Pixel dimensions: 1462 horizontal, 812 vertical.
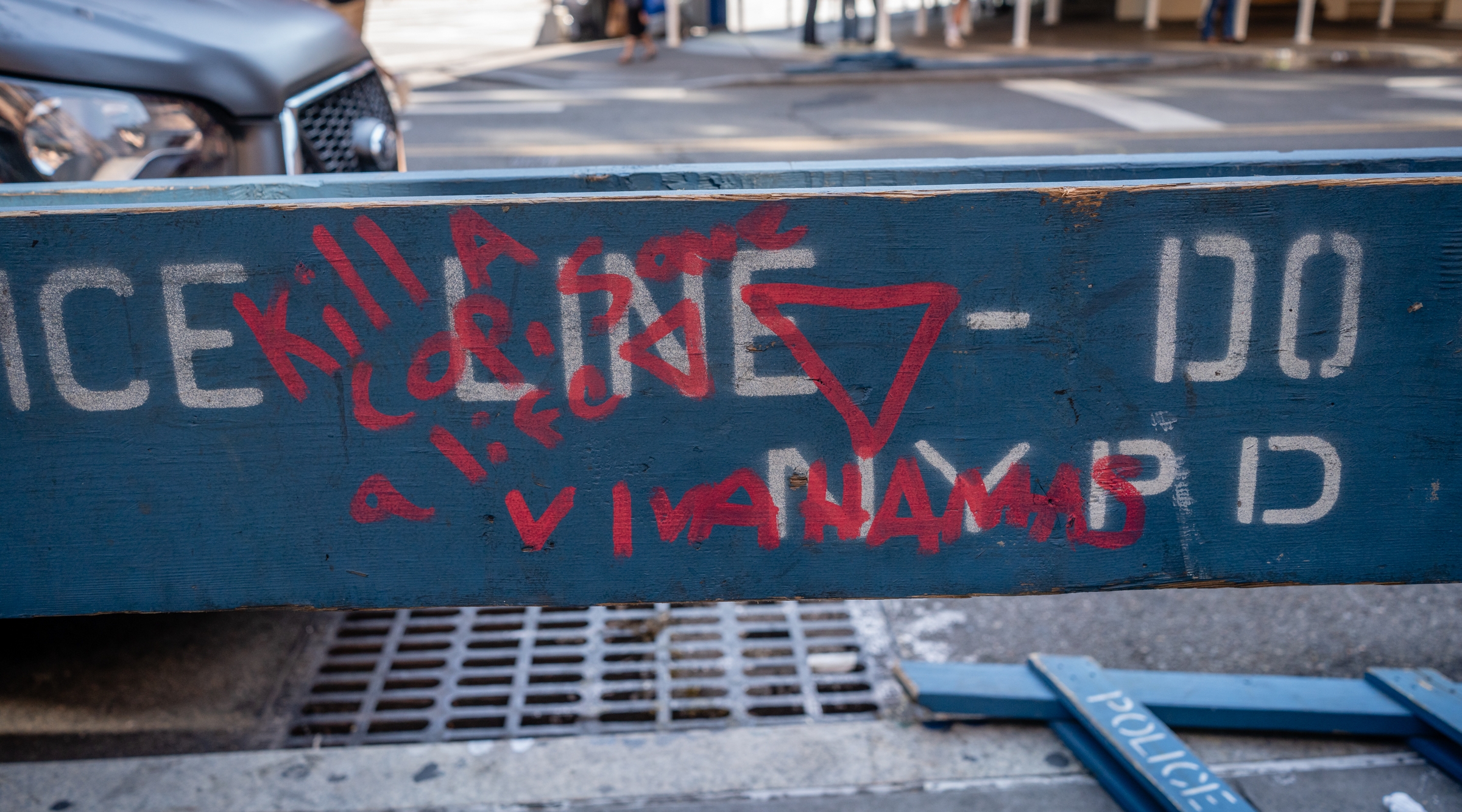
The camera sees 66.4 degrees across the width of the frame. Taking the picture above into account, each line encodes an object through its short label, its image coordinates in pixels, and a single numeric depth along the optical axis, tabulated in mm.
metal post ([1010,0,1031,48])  14383
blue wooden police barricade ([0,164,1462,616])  1619
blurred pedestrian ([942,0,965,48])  14938
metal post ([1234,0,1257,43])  14445
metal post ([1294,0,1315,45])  14352
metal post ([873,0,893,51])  14523
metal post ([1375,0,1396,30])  16172
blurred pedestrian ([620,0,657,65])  13297
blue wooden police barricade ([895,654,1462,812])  2531
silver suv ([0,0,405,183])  2744
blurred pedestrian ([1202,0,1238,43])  14422
